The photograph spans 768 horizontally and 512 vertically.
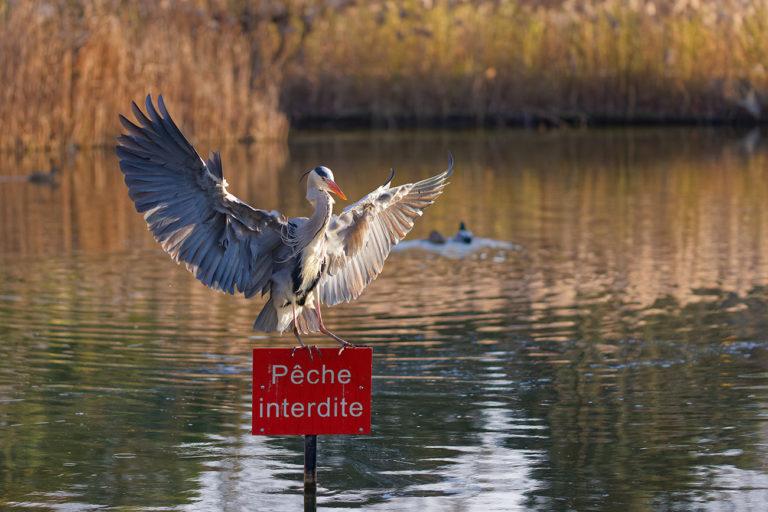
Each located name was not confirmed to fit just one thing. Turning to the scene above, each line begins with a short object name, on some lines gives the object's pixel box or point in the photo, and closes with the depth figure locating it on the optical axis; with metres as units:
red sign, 11.30
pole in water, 11.91
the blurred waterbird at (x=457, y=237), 25.22
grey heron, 12.22
